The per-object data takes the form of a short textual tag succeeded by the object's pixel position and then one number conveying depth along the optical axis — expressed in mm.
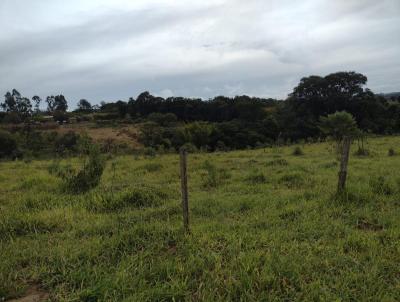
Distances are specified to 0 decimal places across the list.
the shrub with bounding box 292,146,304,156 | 16417
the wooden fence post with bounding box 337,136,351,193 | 6180
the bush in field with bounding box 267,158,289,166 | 12289
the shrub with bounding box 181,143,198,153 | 21764
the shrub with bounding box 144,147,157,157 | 18262
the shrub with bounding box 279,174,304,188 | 8440
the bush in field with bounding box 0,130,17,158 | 29206
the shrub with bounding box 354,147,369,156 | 14657
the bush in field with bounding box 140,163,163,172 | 11788
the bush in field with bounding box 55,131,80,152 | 31594
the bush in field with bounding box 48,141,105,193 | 7945
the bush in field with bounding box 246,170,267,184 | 8984
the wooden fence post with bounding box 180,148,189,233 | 4898
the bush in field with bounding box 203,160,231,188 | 8805
